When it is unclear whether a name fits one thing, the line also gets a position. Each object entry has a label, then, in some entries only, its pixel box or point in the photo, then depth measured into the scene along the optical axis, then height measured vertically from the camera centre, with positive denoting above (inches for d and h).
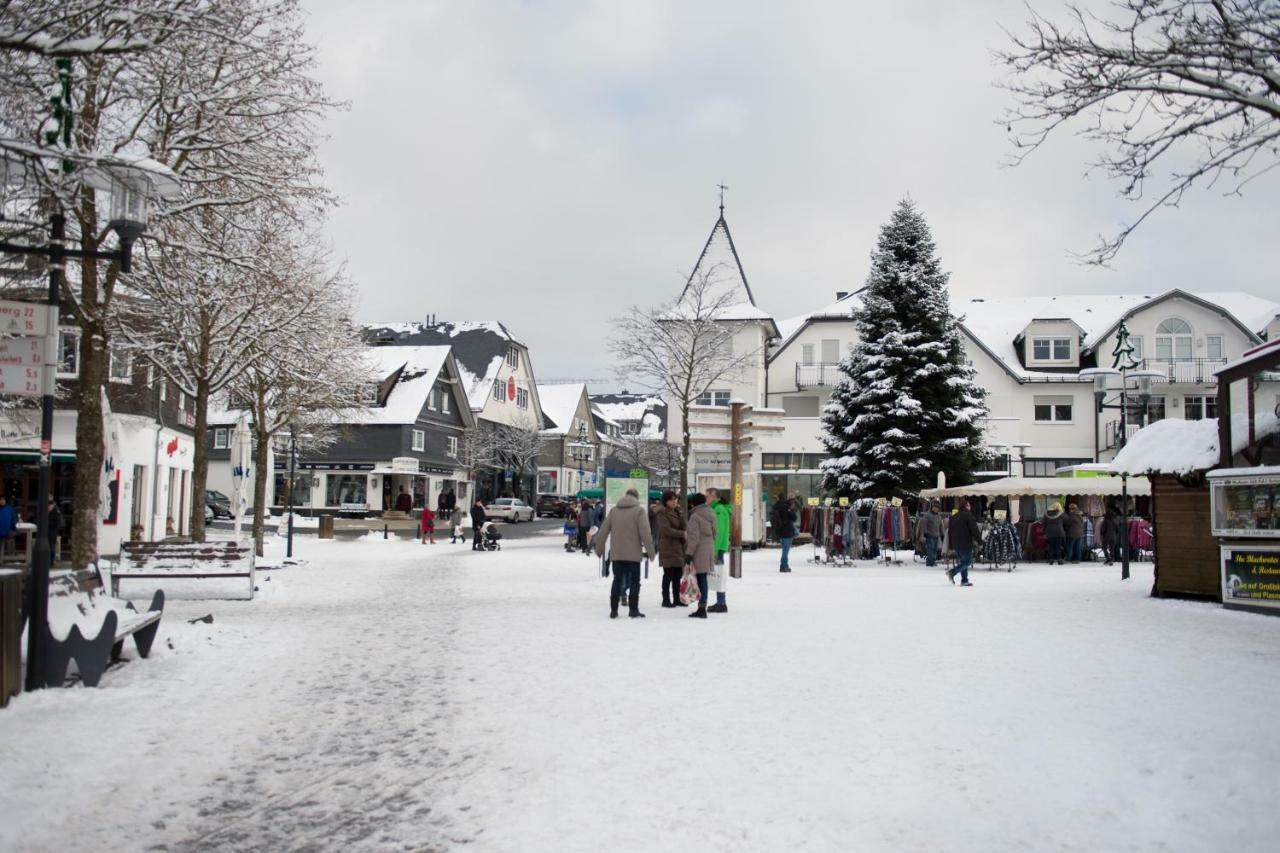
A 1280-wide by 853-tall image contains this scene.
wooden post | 828.6 +27.8
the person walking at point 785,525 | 1045.2 -14.0
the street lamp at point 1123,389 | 930.8 +123.6
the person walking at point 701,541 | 607.2 -17.5
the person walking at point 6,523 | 916.7 -18.1
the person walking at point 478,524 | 1448.1 -22.8
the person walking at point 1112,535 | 1227.9 -23.3
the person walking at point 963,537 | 878.4 -20.0
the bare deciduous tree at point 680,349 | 1616.6 +236.1
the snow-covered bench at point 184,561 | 663.8 -35.0
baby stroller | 1450.5 -41.1
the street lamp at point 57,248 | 338.3 +80.8
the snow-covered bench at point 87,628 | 348.2 -41.7
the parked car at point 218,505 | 2358.5 -3.1
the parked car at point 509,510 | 2628.0 -7.6
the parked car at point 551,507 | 3073.3 +0.7
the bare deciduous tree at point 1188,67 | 330.0 +137.5
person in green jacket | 623.8 -17.4
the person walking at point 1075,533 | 1234.5 -21.9
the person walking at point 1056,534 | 1240.2 -23.0
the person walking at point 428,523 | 1587.1 -25.3
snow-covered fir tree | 1363.2 +154.5
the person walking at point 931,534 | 1158.3 -23.6
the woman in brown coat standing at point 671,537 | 634.8 -16.0
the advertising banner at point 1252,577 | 590.2 -33.4
